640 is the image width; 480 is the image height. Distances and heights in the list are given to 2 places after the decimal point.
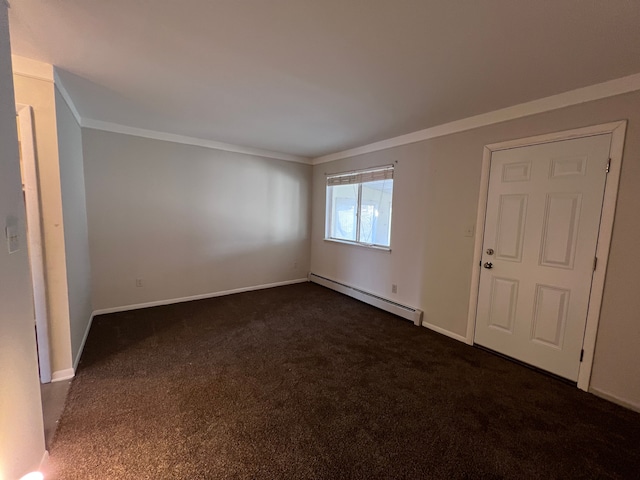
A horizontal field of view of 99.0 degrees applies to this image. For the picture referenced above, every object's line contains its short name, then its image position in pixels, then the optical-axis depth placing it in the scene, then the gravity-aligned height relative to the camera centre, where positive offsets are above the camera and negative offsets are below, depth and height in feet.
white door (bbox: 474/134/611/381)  7.08 -0.86
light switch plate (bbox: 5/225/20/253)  3.73 -0.49
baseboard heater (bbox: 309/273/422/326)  11.16 -3.99
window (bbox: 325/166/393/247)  12.69 +0.41
